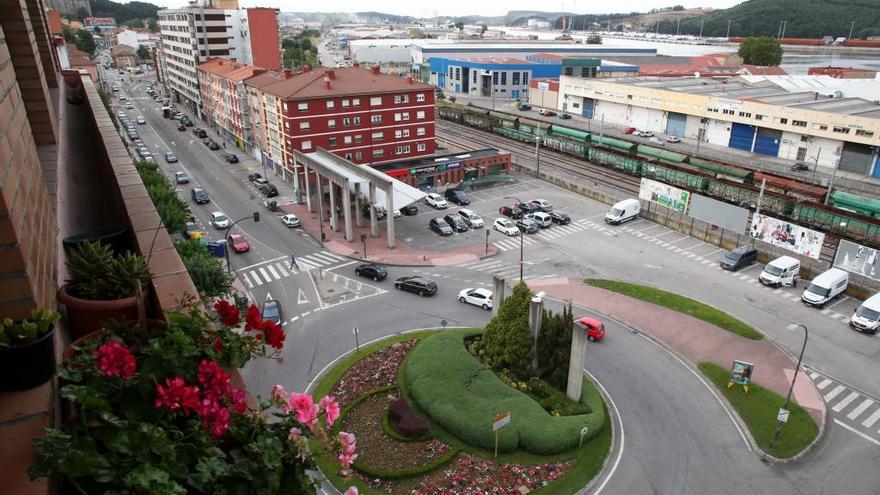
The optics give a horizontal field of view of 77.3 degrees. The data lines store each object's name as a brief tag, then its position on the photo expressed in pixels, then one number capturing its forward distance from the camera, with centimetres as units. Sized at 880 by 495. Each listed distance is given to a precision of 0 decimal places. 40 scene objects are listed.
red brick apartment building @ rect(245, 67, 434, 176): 5509
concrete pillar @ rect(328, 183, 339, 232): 4638
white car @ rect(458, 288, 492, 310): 3425
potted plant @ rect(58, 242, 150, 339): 665
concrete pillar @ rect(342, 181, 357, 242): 4419
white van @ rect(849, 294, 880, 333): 3175
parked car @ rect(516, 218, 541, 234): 4706
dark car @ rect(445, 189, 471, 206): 5422
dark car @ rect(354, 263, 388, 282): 3835
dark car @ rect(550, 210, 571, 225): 4919
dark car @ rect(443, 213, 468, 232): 4750
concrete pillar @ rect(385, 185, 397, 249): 4174
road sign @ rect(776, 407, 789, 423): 2252
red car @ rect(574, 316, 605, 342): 3077
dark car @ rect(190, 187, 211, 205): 5472
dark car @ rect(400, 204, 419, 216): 5150
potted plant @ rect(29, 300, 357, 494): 456
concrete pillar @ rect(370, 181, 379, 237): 4381
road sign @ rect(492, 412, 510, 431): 2078
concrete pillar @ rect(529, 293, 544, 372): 2564
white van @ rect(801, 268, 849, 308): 3488
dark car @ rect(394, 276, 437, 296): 3606
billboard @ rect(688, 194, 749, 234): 4303
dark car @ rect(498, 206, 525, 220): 5019
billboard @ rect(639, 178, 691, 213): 4738
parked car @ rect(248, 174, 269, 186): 5966
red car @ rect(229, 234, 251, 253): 4325
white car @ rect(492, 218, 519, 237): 4653
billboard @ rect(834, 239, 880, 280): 3562
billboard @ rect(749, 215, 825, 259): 3900
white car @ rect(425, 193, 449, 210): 5281
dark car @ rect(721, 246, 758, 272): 4019
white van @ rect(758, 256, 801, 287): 3750
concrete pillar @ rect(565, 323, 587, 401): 2398
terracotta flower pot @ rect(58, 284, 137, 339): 661
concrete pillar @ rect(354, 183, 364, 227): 4481
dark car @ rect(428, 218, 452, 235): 4688
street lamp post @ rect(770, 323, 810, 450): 2300
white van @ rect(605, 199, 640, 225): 4869
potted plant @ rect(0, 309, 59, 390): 476
